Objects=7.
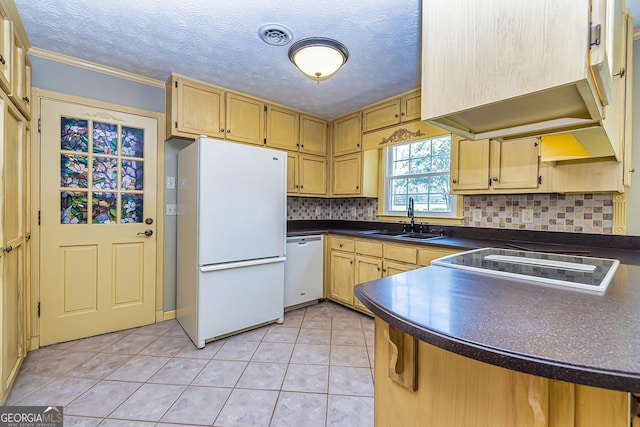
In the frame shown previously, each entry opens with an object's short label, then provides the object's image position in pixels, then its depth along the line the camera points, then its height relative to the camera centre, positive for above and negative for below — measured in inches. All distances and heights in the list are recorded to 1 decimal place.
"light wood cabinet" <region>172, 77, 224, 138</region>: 98.6 +35.7
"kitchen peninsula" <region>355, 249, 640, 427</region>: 19.6 -9.7
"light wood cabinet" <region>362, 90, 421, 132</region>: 106.2 +39.4
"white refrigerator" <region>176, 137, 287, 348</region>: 88.0 -9.5
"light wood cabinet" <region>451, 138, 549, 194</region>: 79.0 +13.6
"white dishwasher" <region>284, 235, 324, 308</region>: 116.7 -25.4
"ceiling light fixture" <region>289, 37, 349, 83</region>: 74.2 +40.7
